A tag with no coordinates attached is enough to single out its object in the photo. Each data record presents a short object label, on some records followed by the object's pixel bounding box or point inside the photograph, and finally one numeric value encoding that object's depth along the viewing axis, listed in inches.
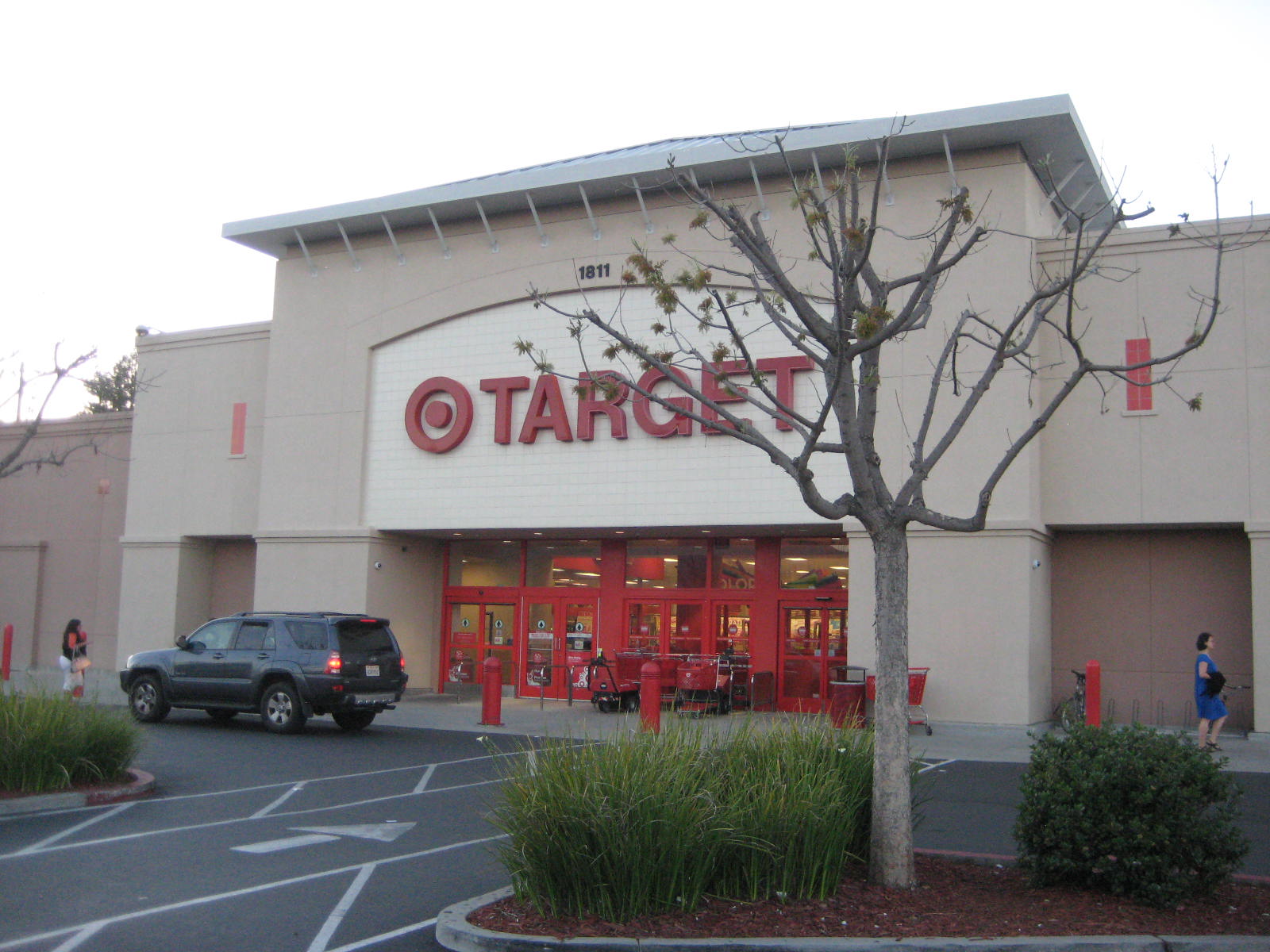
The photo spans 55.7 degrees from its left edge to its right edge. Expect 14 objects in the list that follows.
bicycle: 759.7
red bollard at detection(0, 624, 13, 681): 1024.9
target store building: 767.1
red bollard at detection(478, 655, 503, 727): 784.9
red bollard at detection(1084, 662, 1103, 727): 652.1
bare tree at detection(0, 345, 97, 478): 565.2
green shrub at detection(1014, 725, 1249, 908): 279.7
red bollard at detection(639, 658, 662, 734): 700.7
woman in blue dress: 636.1
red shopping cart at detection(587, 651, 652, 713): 877.2
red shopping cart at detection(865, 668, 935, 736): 742.5
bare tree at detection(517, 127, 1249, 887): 297.4
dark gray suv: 708.7
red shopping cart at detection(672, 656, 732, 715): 804.6
